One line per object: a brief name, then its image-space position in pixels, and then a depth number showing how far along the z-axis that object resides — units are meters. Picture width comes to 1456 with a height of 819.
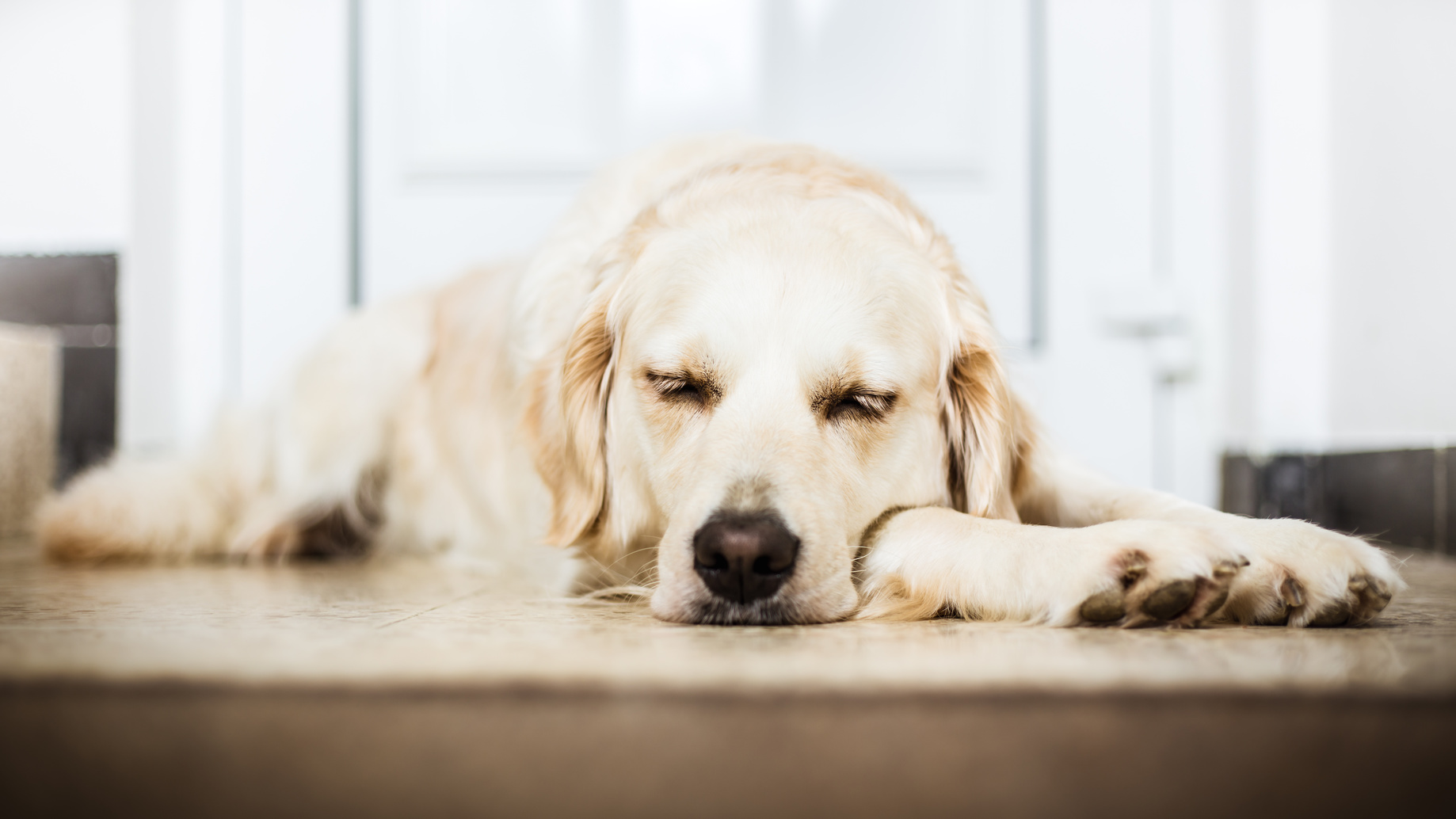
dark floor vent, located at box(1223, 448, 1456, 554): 2.07
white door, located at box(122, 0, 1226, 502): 2.74
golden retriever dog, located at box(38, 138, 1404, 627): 1.07
